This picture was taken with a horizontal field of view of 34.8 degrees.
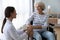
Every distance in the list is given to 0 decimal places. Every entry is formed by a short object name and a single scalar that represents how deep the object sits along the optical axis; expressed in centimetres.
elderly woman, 191
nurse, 148
